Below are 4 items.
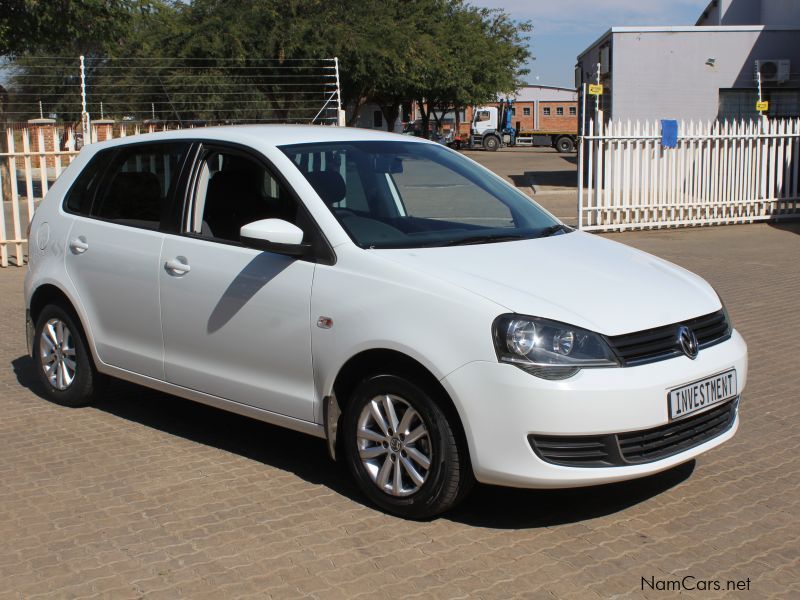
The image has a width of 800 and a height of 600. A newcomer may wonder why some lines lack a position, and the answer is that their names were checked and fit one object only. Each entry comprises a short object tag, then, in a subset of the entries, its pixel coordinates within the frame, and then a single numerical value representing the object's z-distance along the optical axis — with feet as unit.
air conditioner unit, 80.43
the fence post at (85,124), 45.50
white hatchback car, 13.47
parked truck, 200.64
